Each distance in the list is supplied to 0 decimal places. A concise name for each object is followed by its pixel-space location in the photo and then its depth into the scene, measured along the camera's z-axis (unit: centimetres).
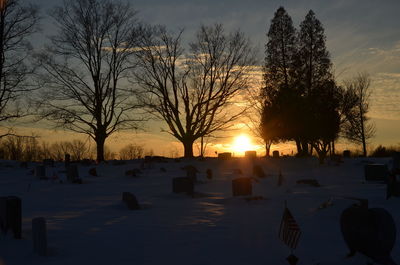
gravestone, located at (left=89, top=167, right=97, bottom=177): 2225
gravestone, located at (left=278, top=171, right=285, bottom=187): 1763
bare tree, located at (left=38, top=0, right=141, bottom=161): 3039
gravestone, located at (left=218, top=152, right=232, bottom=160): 2850
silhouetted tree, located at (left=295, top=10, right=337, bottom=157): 3478
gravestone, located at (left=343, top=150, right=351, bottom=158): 3256
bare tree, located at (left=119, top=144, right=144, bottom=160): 5177
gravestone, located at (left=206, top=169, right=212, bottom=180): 2016
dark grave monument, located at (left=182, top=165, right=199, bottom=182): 1902
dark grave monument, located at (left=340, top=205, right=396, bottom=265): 592
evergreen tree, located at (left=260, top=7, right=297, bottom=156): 3528
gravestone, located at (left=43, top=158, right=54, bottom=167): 2755
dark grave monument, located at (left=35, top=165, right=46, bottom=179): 2122
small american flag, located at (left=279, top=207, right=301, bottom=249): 629
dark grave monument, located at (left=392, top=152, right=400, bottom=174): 1659
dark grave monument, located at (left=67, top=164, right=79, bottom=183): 1936
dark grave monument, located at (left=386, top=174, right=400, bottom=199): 1122
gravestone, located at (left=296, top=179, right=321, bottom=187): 1672
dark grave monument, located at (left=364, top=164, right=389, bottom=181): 1769
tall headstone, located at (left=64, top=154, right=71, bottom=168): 2760
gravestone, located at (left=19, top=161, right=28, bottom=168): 2643
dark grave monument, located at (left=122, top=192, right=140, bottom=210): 1148
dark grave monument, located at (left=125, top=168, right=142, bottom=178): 2141
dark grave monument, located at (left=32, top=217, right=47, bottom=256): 669
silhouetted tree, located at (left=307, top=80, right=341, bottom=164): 3091
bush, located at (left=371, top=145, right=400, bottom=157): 3641
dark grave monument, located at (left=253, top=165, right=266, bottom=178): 2088
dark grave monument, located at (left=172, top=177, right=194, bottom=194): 1461
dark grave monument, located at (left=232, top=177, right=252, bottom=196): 1375
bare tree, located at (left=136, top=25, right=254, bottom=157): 3269
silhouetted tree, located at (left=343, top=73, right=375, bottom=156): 4250
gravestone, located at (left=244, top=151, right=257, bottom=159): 2970
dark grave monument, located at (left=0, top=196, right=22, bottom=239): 767
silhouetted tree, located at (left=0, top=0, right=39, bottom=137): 2600
